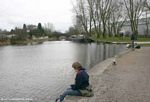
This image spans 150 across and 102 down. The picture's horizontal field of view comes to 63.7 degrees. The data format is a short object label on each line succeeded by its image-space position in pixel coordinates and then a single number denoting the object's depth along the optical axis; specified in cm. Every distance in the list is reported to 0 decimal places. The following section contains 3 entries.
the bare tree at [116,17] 2648
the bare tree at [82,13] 3101
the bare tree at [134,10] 2386
